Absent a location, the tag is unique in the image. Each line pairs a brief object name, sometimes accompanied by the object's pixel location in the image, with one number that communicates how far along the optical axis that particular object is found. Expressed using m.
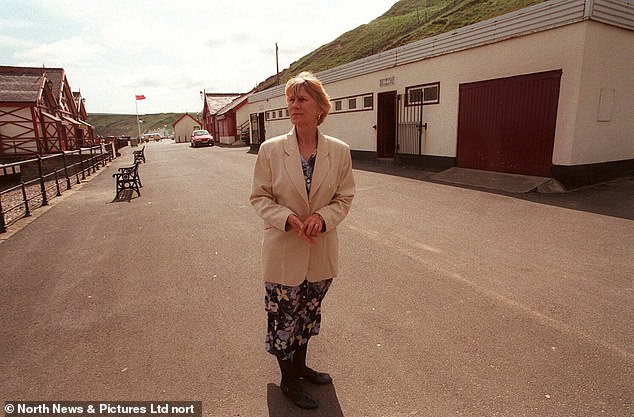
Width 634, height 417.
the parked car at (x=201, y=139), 36.12
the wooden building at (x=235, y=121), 37.28
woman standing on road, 2.20
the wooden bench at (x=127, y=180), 10.02
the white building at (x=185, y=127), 65.25
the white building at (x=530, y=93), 8.27
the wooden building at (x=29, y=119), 24.42
